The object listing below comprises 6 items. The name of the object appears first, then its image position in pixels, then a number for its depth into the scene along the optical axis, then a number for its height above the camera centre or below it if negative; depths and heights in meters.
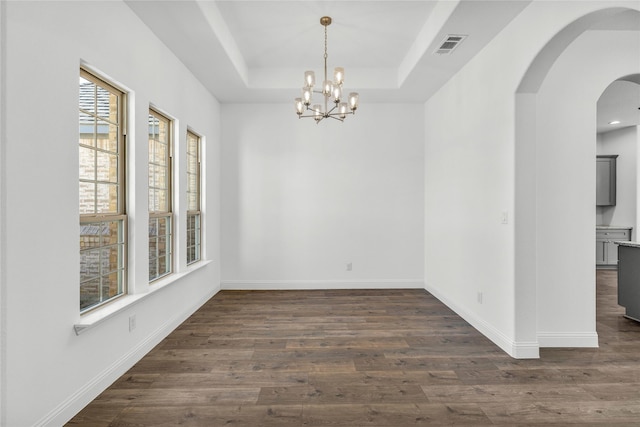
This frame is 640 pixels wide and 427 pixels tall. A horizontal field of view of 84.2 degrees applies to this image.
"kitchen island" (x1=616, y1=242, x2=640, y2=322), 4.02 -0.77
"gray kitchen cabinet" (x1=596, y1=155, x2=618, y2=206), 7.47 +0.66
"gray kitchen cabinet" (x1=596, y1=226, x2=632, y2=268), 7.28 -0.63
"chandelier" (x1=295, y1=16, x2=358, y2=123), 3.42 +1.23
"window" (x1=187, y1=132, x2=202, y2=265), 4.73 +0.17
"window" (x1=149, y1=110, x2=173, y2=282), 3.60 +0.16
